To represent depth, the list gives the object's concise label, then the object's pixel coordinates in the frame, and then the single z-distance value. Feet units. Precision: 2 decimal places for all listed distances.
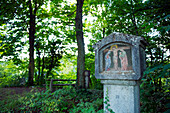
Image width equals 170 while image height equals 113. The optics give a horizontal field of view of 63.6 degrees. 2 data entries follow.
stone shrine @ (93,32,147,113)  13.03
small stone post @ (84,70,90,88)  28.66
